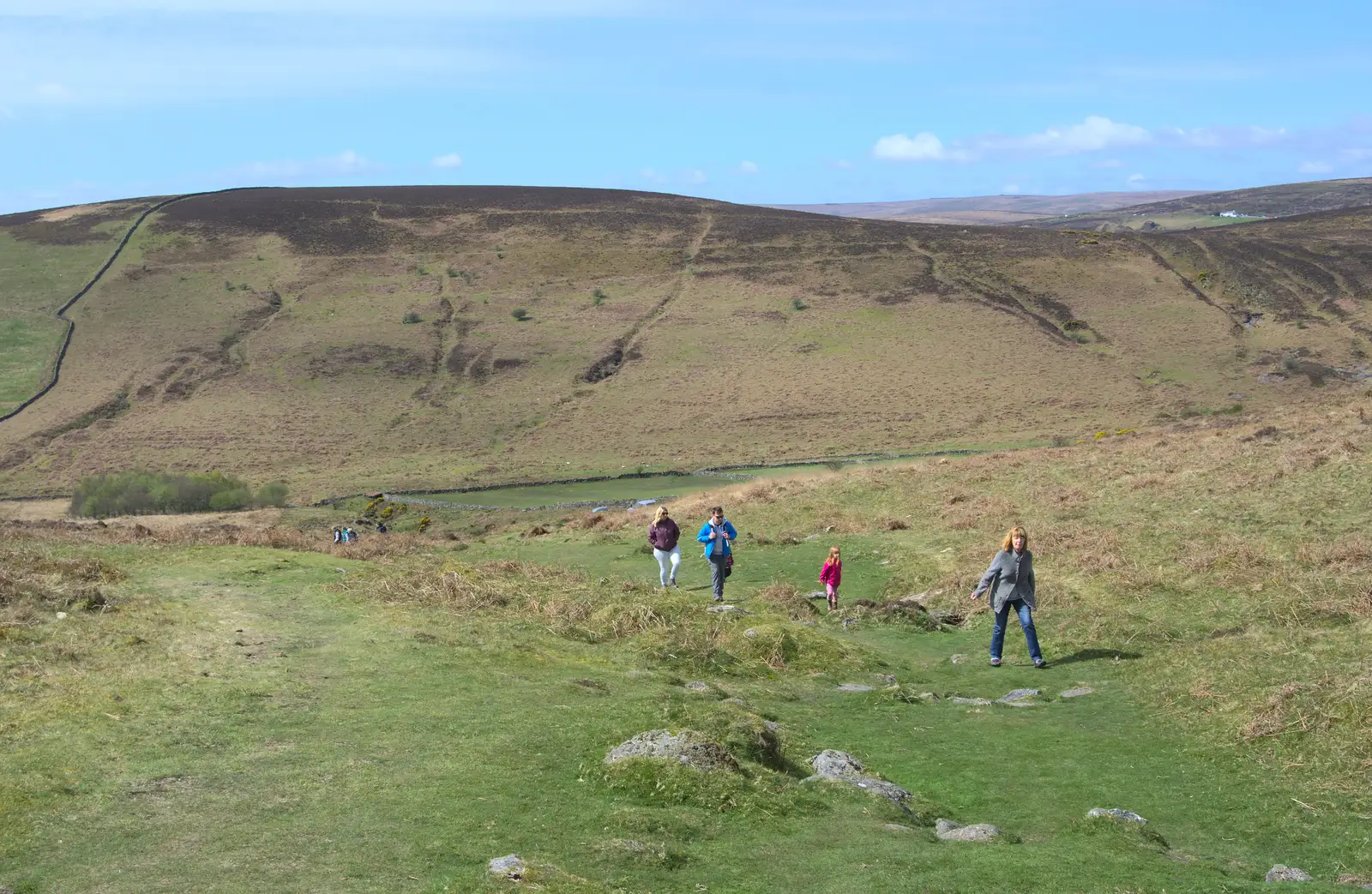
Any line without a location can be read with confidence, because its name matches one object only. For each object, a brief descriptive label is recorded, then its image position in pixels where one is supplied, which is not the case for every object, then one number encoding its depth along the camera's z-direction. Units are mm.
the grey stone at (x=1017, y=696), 16922
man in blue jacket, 22719
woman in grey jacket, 18547
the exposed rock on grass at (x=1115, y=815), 11242
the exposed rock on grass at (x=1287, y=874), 9959
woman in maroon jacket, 24156
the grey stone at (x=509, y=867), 8805
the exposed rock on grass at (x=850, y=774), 12188
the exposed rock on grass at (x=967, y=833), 10898
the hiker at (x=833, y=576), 23703
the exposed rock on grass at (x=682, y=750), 11859
